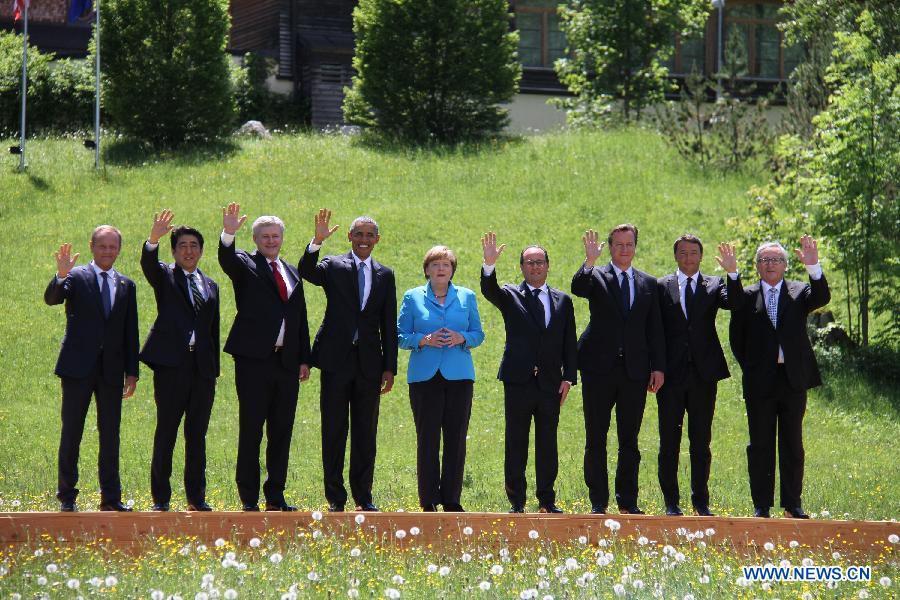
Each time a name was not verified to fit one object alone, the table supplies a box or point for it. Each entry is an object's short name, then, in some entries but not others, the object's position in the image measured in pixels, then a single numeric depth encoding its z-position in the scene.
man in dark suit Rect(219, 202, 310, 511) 17.87
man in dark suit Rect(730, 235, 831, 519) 18.70
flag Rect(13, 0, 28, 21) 47.25
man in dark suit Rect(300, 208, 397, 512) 18.11
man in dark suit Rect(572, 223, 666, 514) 18.59
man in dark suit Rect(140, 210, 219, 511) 17.64
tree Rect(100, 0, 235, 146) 52.09
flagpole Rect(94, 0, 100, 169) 48.47
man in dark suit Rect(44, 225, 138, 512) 17.39
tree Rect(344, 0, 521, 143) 52.69
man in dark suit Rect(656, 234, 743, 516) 18.75
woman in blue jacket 18.22
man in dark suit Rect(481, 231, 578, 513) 18.44
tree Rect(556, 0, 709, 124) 57.50
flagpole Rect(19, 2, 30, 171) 46.66
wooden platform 15.06
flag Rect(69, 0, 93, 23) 50.72
